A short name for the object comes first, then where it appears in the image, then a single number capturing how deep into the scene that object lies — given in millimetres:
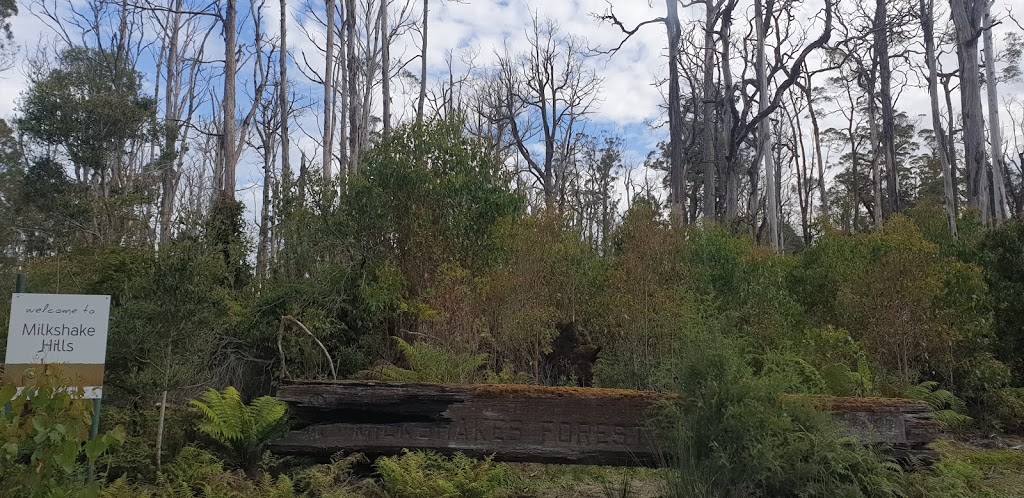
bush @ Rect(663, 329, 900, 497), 4809
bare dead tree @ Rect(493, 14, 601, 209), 28281
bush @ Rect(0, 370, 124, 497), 3330
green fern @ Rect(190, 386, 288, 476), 6242
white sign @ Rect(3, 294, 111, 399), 5012
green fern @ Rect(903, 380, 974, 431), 8086
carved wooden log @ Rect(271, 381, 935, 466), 5672
